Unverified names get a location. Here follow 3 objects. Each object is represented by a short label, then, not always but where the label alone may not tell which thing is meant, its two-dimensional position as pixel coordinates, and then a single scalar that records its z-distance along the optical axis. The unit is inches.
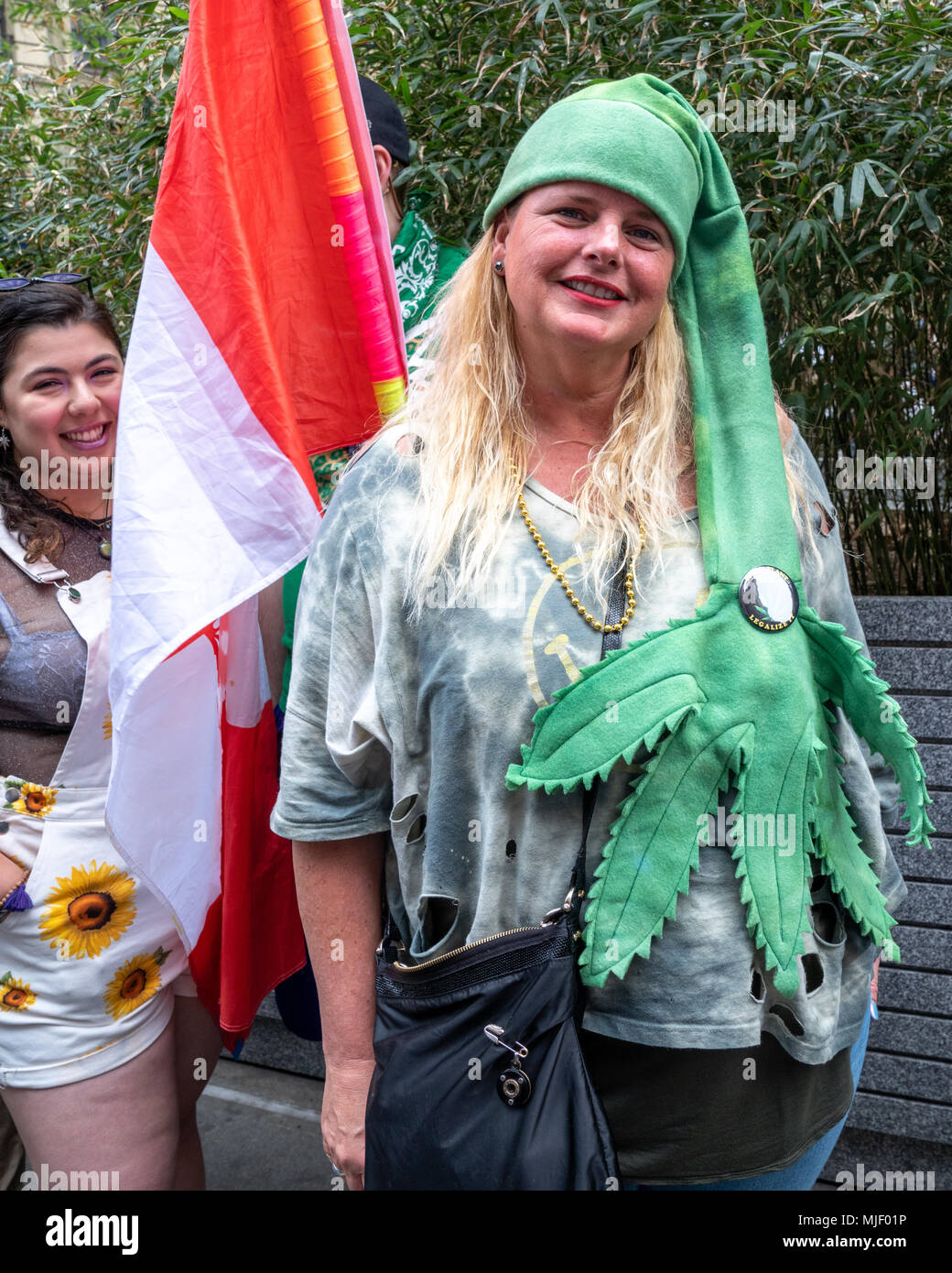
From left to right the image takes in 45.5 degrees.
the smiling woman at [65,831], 75.4
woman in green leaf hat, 55.7
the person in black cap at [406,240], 95.1
